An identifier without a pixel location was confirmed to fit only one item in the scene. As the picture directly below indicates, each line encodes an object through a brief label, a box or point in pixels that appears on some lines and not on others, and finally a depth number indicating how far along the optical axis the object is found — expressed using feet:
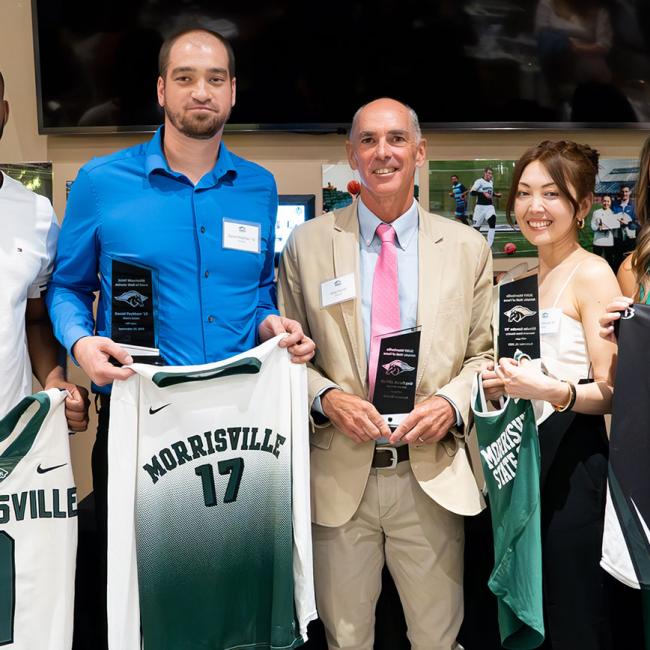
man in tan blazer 7.32
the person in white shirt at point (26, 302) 6.91
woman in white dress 6.83
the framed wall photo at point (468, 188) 11.87
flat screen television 11.23
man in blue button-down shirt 7.00
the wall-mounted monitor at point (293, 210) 11.62
